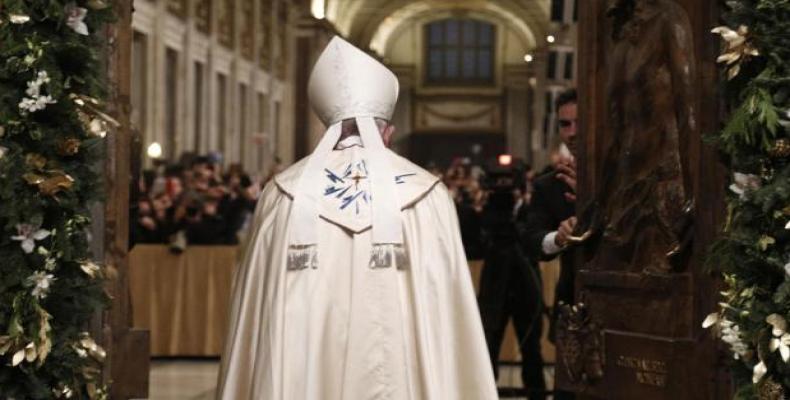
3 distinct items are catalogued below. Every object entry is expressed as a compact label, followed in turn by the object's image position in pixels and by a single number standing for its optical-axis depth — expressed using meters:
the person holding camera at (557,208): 8.49
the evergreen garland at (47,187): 5.89
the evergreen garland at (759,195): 5.54
